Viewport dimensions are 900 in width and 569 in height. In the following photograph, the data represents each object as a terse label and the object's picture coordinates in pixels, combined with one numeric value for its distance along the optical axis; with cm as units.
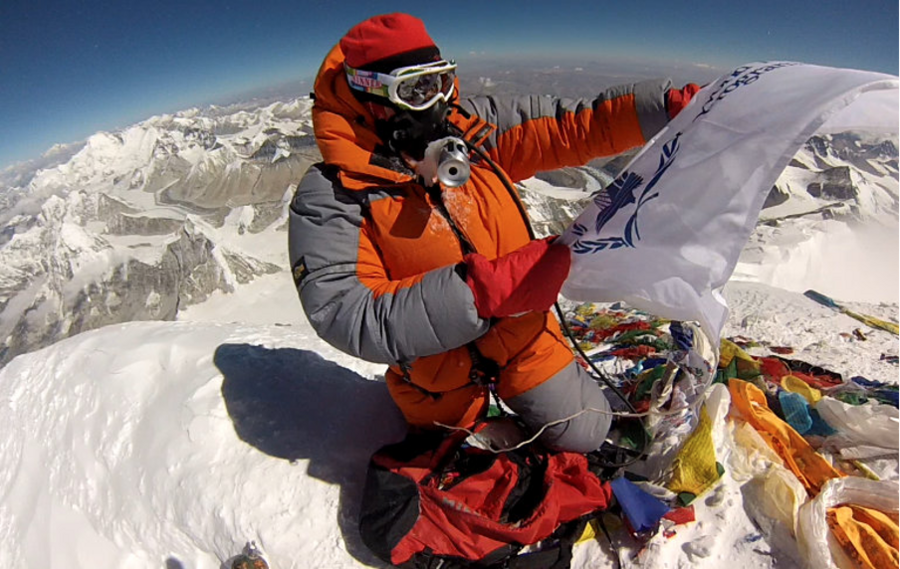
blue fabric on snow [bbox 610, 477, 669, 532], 191
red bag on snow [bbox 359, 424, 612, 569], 187
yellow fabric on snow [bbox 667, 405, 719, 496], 206
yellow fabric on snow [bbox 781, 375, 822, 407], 243
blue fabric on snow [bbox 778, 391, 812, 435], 227
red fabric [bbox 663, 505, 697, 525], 196
